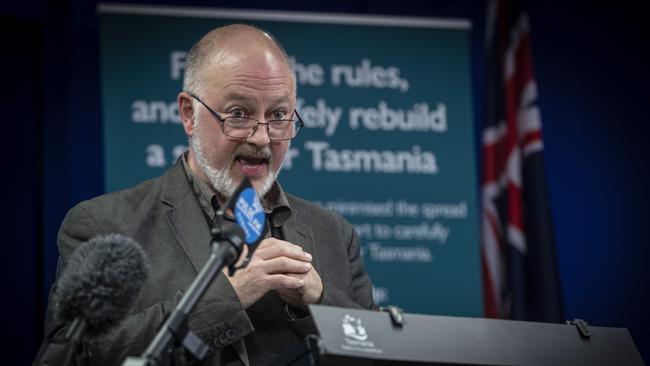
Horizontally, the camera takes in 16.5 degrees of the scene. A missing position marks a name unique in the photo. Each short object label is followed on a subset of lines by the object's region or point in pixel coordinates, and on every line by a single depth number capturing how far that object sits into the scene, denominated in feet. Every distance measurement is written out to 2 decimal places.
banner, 15.95
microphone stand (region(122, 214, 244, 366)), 10.23
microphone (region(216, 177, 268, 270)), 10.80
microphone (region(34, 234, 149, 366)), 11.00
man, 12.27
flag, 16.35
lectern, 11.19
